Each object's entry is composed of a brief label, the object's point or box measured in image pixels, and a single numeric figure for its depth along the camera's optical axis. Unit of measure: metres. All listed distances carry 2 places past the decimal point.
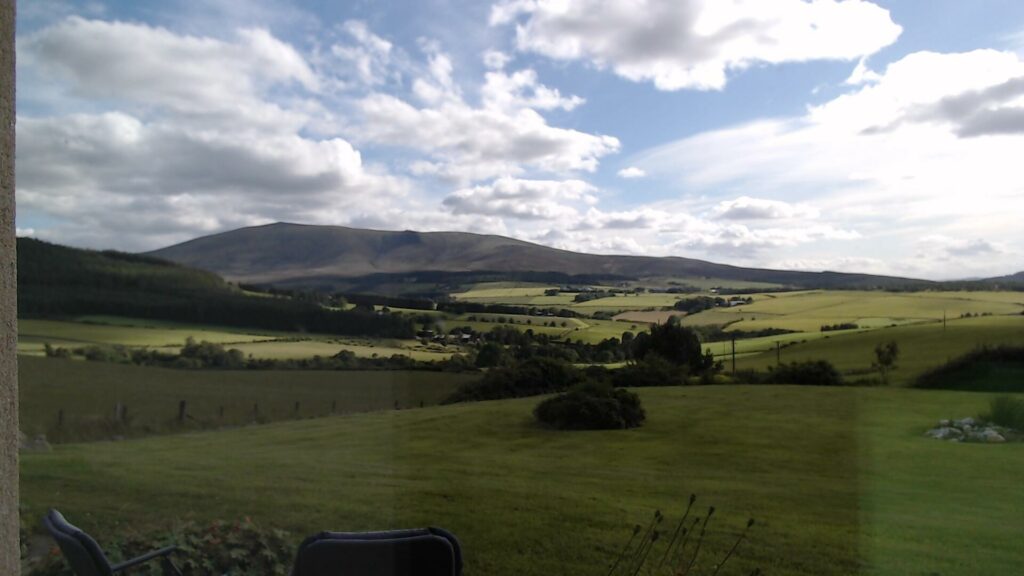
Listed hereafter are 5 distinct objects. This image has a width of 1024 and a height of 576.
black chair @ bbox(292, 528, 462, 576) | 2.58
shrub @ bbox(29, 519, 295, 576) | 4.96
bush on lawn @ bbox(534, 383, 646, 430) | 9.83
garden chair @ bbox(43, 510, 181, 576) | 2.95
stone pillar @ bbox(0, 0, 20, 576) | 2.50
